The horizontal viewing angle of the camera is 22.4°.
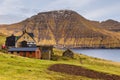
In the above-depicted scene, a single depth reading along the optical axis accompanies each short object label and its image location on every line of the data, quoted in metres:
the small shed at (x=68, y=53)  109.56
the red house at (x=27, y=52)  96.75
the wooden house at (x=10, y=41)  131.88
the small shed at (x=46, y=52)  102.69
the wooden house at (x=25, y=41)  129.88
